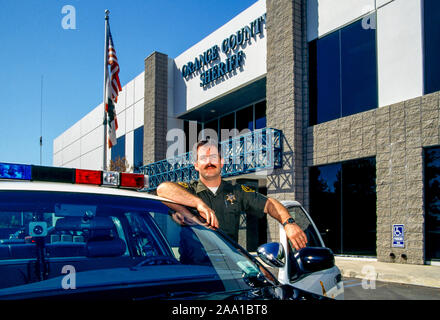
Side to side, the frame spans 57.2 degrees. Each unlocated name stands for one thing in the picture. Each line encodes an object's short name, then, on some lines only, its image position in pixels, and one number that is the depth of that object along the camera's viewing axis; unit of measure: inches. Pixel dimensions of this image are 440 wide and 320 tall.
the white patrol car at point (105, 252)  64.7
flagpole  466.5
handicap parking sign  400.5
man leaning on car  124.3
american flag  478.3
